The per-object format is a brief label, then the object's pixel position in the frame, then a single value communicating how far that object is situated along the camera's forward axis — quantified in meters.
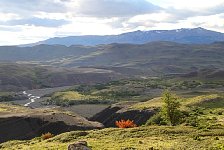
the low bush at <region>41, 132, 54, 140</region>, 82.12
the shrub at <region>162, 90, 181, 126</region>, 82.00
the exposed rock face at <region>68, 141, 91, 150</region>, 45.25
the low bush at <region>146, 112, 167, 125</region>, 95.51
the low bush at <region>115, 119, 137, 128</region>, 94.26
